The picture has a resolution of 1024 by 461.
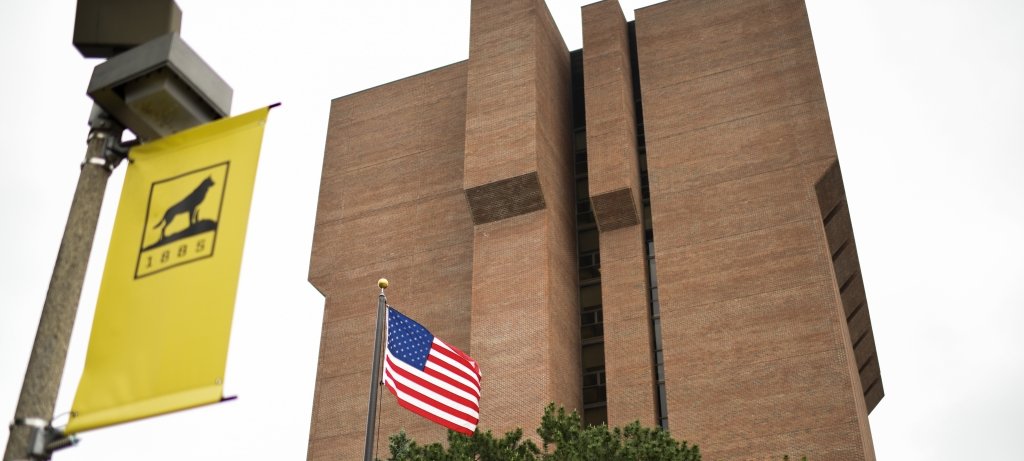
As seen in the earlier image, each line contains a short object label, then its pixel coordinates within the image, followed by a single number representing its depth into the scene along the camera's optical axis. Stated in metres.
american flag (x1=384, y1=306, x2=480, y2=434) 18.17
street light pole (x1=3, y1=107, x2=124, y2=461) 5.51
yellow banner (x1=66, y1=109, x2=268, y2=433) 5.62
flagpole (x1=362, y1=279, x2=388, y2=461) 15.03
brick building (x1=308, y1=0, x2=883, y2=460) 35.94
